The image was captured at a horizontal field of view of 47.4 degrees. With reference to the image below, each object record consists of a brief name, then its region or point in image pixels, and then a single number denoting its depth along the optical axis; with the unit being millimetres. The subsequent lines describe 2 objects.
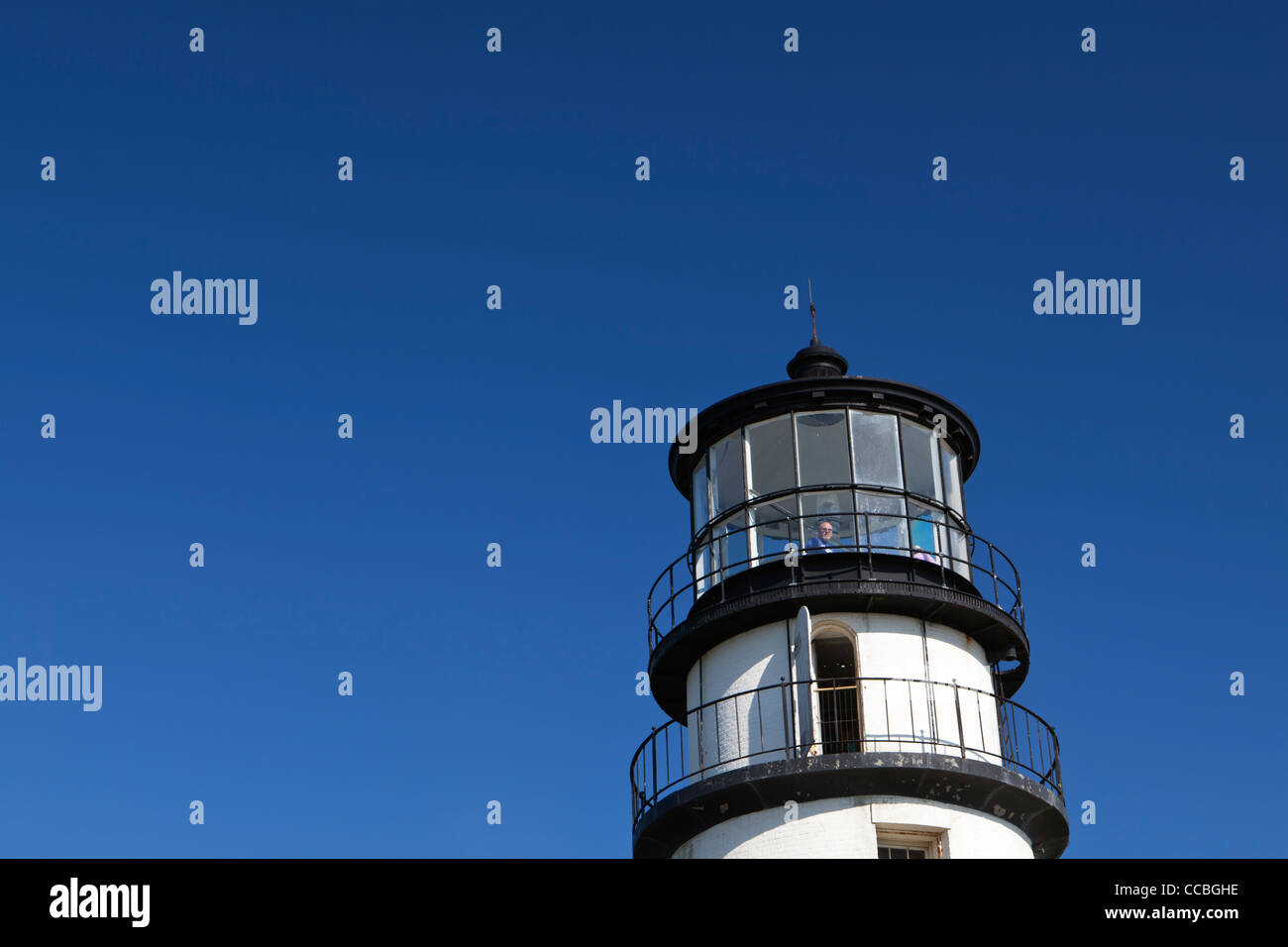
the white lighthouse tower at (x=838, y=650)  20562
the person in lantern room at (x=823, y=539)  22453
